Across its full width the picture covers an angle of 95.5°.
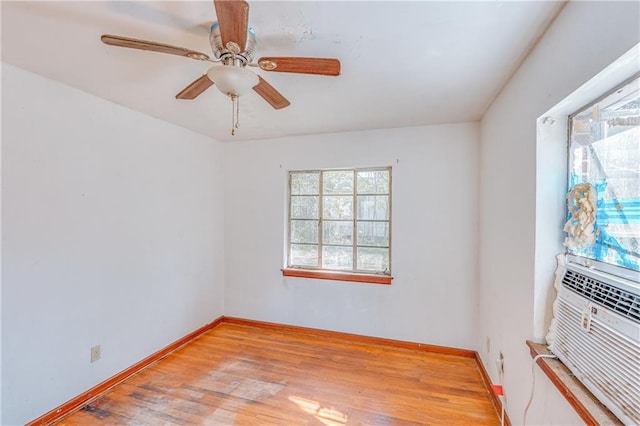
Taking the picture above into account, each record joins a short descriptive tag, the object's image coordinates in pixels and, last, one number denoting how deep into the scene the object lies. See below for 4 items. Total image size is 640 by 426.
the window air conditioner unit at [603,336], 0.94
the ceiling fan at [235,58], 1.15
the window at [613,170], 1.06
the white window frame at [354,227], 3.11
